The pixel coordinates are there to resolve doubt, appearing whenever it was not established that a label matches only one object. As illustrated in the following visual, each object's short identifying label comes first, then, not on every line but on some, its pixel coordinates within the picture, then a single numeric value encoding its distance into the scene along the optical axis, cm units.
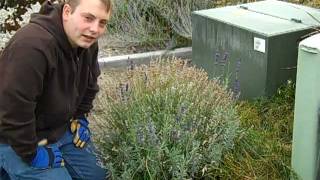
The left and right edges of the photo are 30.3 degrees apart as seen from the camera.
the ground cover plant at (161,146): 326
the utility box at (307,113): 302
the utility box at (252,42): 448
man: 280
